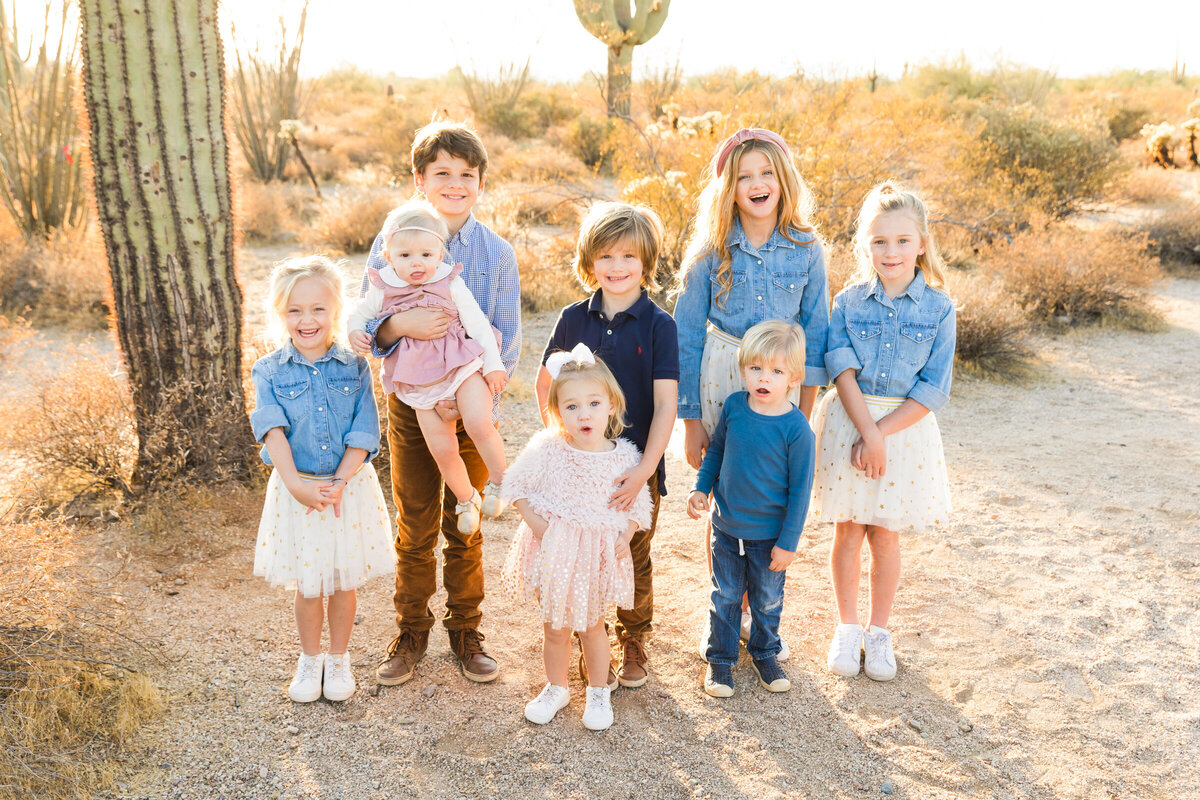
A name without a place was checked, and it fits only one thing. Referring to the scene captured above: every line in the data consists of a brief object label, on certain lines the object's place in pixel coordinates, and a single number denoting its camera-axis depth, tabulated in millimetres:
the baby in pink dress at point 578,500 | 2547
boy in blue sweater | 2727
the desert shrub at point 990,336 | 7125
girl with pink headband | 2873
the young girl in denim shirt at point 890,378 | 2922
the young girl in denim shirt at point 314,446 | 2684
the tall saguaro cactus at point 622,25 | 13672
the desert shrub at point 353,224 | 10391
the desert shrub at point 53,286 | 7895
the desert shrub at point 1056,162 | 11469
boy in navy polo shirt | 2596
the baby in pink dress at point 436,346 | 2668
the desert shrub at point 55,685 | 2352
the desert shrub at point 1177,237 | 10469
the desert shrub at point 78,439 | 4203
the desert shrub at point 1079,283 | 8328
